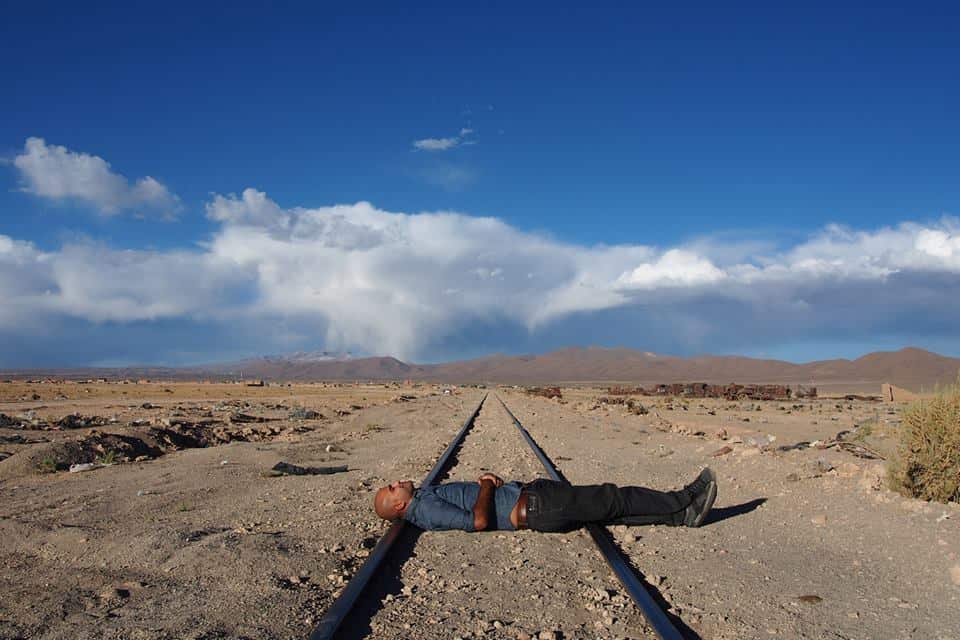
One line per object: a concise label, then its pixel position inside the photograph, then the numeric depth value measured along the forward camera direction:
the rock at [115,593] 4.97
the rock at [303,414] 28.30
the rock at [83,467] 12.19
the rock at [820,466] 11.00
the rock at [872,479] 9.33
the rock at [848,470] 10.52
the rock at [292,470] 11.66
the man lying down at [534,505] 6.62
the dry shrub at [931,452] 8.48
